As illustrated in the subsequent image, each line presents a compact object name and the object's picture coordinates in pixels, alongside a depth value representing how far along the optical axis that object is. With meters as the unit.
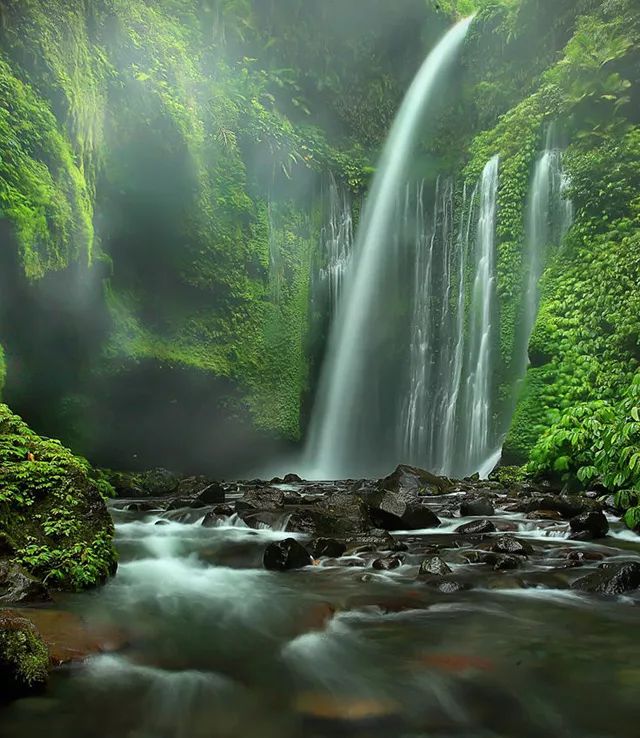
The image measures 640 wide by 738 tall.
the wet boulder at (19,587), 3.91
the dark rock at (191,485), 10.72
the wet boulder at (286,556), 5.38
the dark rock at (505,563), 5.17
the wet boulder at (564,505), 7.70
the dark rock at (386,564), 5.28
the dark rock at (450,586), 4.56
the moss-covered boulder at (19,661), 2.69
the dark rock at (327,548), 5.71
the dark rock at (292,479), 13.05
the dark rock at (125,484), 10.89
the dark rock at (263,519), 7.13
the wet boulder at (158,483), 11.11
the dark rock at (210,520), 7.38
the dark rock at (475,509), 8.01
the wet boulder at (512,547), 5.66
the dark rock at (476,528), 6.85
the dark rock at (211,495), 9.06
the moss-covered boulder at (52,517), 4.38
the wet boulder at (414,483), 9.84
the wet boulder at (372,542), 5.88
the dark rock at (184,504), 8.45
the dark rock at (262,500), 7.95
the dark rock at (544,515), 7.47
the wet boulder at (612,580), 4.42
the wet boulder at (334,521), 6.70
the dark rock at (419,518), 7.26
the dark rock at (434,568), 4.94
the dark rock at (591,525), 6.53
